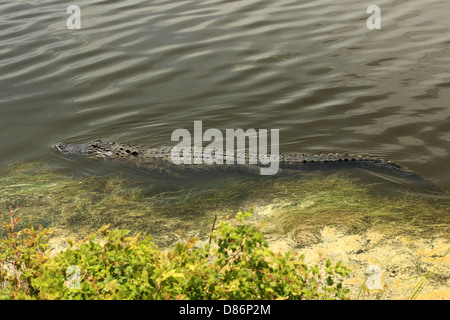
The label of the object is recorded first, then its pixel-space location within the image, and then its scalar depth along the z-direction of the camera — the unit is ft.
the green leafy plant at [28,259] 9.16
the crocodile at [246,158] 17.97
